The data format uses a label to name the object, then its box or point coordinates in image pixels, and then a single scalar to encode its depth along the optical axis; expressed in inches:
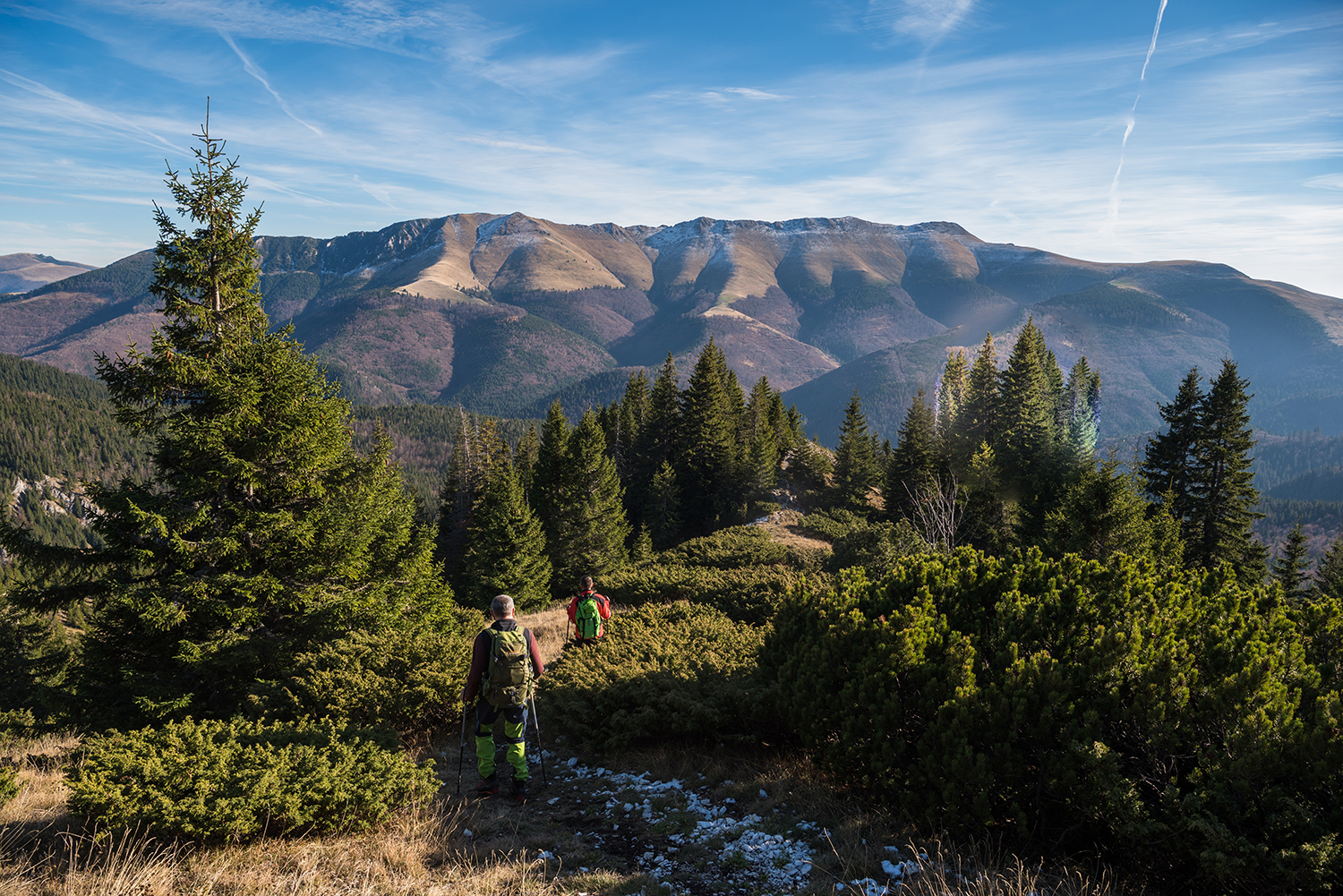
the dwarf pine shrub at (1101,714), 170.7
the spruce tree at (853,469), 1905.8
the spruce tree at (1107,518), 758.5
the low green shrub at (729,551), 973.2
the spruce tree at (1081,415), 1286.2
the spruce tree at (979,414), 1652.3
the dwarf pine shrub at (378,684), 355.3
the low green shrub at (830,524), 1446.5
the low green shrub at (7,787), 231.9
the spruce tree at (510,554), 1405.0
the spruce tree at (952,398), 1694.1
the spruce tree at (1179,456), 1216.2
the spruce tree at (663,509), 1834.4
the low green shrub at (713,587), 641.0
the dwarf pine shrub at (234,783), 210.2
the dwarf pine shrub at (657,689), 327.6
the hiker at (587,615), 478.0
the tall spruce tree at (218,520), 418.6
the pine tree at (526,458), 2106.9
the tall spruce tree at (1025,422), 1438.2
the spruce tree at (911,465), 1596.9
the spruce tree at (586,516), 1614.2
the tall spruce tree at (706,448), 1926.7
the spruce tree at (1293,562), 1428.9
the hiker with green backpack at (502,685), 292.2
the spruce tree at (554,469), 1632.6
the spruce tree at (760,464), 1923.0
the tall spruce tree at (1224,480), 1180.5
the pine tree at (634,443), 2091.5
